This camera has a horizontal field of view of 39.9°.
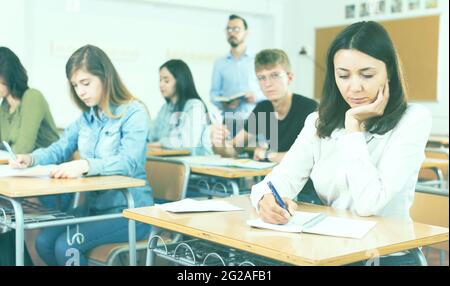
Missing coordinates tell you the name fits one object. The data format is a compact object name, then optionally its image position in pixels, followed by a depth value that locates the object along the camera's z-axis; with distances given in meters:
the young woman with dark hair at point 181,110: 2.64
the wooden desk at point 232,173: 2.43
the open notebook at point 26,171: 2.10
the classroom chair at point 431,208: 1.97
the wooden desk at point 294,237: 1.17
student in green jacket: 1.96
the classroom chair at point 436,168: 3.30
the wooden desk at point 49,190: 1.80
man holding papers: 2.77
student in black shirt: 2.24
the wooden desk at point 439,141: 4.11
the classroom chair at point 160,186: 2.09
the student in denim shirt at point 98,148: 2.12
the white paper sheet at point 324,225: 1.33
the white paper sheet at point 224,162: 2.43
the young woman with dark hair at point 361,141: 1.54
